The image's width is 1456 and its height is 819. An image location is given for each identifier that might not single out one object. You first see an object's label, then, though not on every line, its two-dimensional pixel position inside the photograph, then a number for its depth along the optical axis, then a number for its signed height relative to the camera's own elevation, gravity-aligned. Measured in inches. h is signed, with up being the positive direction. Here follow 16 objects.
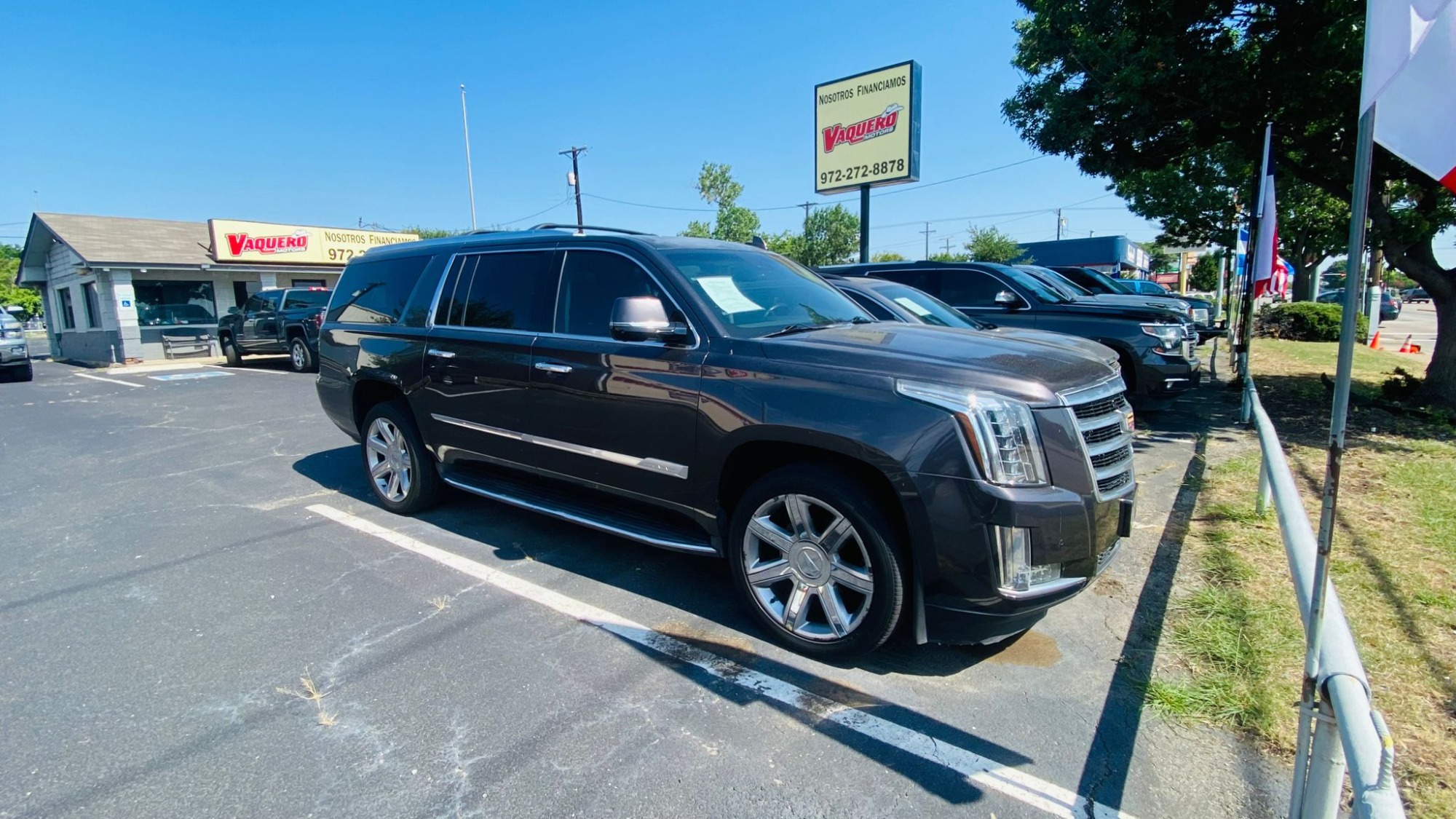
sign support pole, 601.6 +68.7
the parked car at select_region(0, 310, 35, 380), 631.2 -22.1
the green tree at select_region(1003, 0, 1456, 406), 300.5 +88.2
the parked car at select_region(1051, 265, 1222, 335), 607.8 +14.3
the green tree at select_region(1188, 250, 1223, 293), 2190.8 +74.9
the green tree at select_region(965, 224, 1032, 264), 2098.4 +166.1
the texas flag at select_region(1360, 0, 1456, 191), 63.0 +19.0
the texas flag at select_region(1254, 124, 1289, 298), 297.7 +25.2
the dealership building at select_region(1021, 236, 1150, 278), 1856.5 +124.5
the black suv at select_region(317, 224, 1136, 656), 110.9 -21.4
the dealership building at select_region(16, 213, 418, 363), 817.5 +59.5
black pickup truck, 639.1 -4.6
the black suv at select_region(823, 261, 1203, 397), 309.9 -6.7
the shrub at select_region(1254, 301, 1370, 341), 739.4 -27.3
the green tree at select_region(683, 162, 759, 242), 1745.8 +253.5
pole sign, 603.5 +148.9
